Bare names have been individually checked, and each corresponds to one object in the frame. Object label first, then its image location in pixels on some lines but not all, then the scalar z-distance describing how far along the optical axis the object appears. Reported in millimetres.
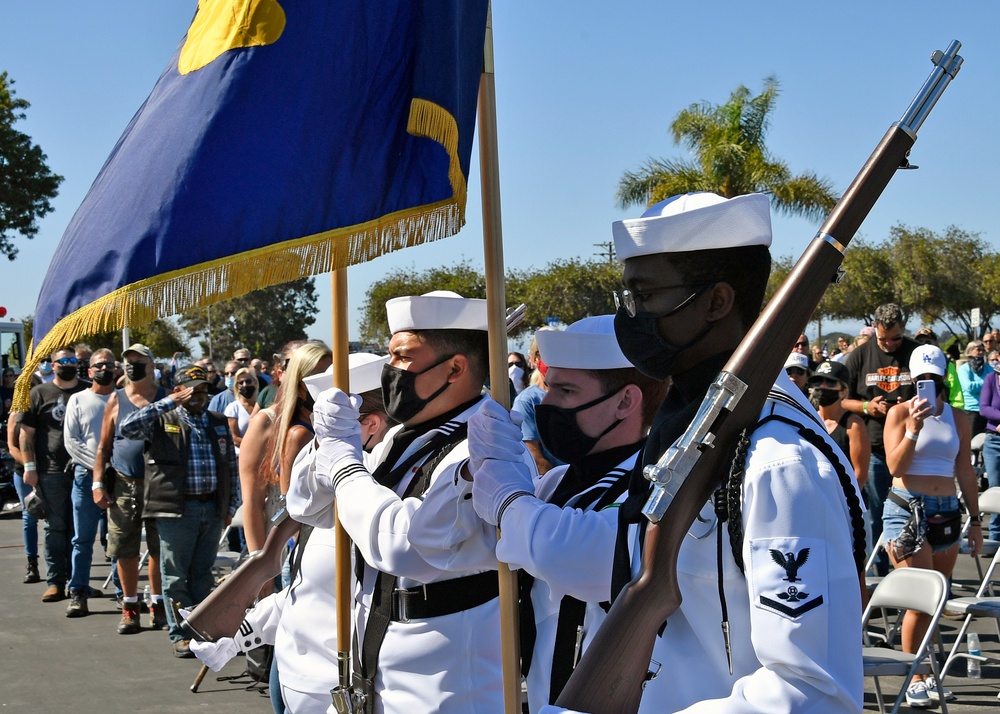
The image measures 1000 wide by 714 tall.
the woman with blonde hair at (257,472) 6059
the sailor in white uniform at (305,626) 3664
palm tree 24891
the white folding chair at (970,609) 6297
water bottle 6742
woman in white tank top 6613
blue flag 2809
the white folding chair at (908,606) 5277
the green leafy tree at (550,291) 47562
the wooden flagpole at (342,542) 3336
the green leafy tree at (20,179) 24766
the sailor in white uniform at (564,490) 2434
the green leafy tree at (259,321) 64250
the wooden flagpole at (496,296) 2621
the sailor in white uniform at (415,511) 3135
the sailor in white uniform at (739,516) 1575
